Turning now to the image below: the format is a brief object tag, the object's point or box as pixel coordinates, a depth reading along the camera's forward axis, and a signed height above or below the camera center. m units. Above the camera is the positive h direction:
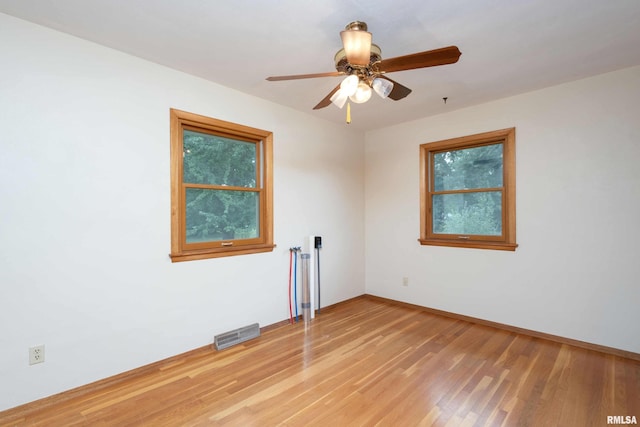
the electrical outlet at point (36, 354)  1.99 -0.95
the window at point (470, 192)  3.32 +0.25
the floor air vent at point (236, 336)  2.83 -1.24
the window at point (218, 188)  2.69 +0.26
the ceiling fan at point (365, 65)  1.57 +0.87
